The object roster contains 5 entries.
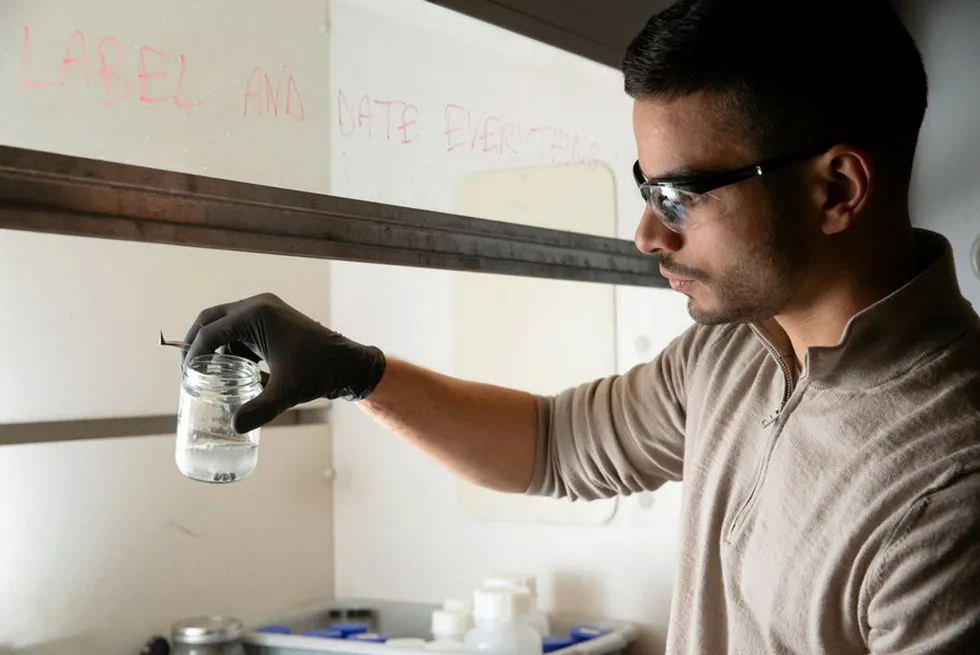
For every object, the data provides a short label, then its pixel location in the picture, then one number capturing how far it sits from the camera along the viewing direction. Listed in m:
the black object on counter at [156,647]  1.62
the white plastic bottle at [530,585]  1.70
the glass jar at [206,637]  1.59
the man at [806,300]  0.93
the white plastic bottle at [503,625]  1.60
